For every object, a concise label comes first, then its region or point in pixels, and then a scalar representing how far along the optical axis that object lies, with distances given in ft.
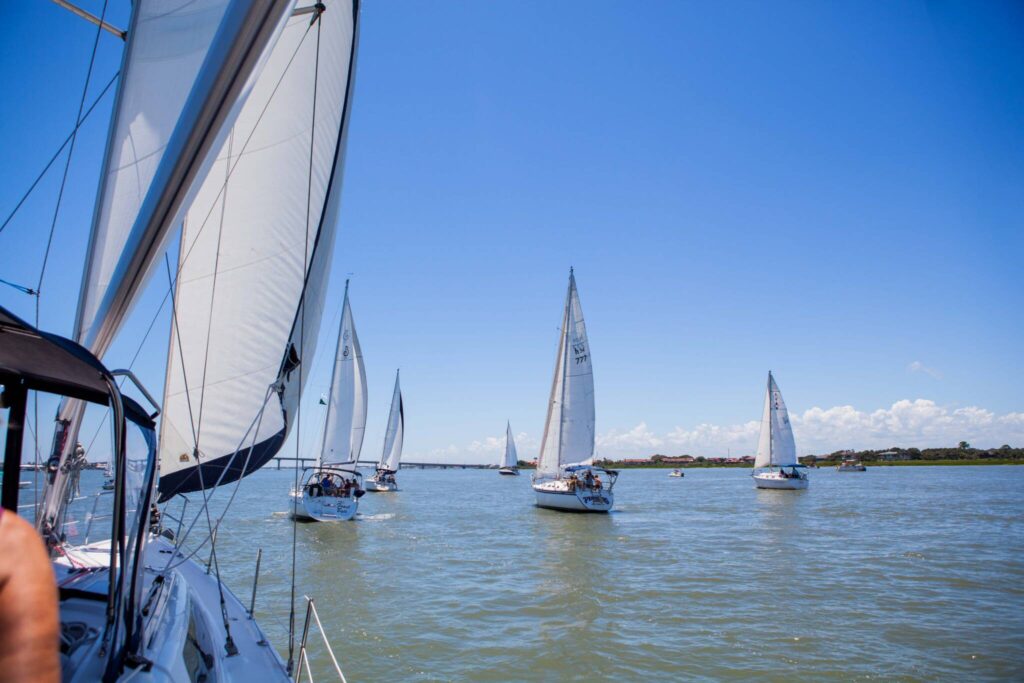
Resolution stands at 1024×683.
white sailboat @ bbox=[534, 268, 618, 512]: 102.78
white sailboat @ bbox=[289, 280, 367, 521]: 86.33
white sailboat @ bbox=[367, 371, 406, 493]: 181.37
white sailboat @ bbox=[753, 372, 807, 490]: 178.29
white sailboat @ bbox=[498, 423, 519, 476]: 346.58
